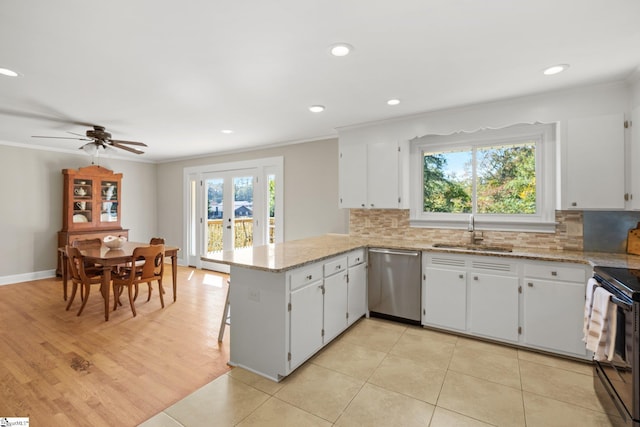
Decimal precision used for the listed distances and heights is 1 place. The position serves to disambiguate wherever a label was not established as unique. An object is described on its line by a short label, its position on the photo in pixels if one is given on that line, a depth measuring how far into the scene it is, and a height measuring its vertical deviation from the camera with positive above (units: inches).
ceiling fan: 145.3 +35.9
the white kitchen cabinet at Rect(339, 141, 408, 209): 140.3 +18.1
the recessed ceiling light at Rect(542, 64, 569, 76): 90.2 +43.8
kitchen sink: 120.6 -15.3
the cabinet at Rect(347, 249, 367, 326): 121.0 -31.7
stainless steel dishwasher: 124.2 -31.4
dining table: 133.8 -21.6
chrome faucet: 128.2 -8.7
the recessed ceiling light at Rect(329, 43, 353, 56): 77.5 +43.3
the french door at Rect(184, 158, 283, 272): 205.8 +4.0
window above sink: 121.3 +14.5
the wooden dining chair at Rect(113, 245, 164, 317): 140.5 -29.7
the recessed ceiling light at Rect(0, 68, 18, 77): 90.7 +43.5
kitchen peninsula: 87.0 -27.0
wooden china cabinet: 210.8 +6.1
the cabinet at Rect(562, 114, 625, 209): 100.6 +16.6
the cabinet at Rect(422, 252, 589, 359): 97.8 -31.9
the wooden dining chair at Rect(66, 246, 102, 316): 136.7 -28.8
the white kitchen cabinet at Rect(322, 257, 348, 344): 105.2 -32.4
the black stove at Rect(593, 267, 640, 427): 59.9 -30.2
